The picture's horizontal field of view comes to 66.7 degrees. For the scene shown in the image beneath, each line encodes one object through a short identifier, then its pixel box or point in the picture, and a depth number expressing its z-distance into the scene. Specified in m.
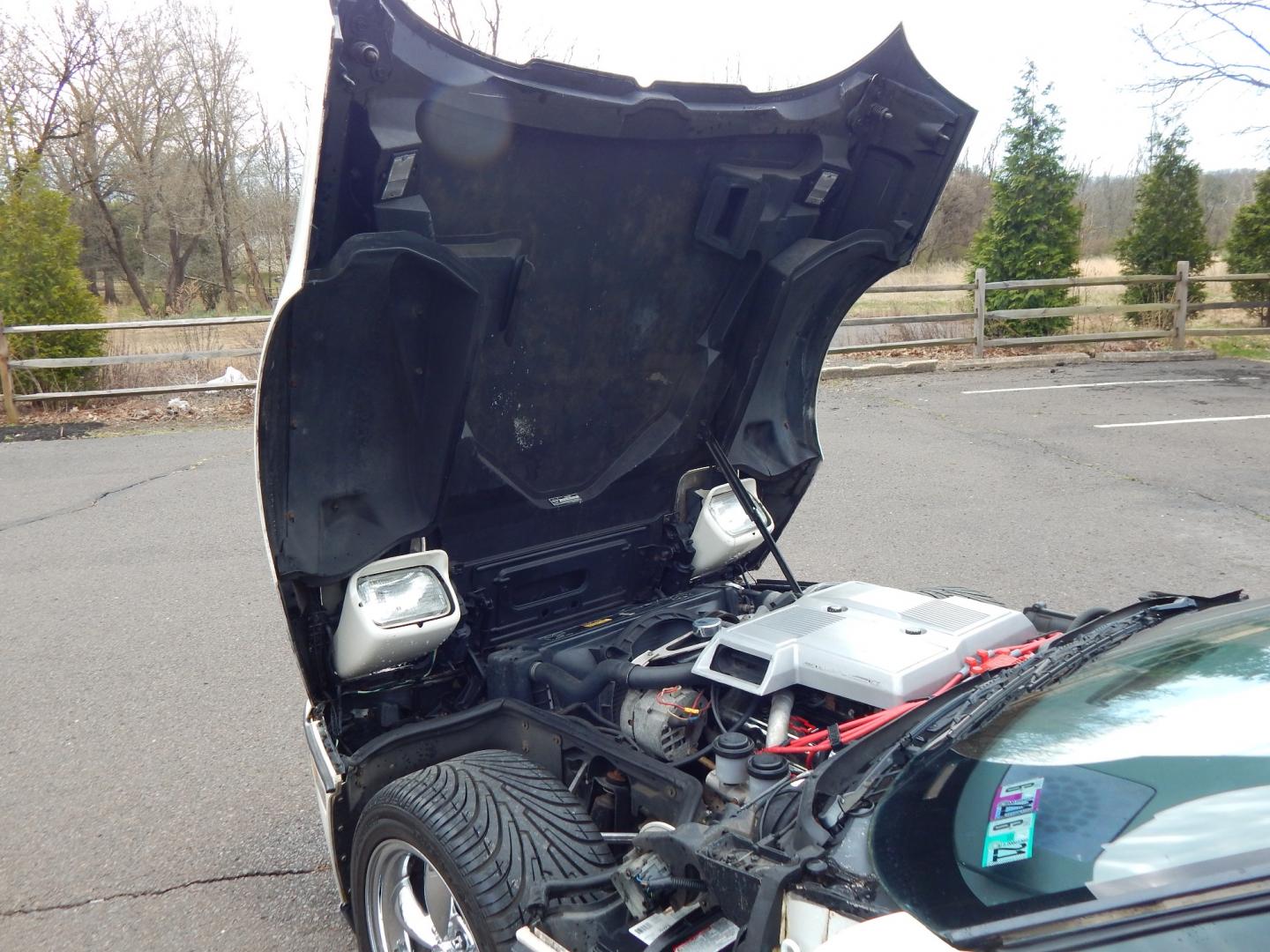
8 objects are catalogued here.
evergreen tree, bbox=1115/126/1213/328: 16.64
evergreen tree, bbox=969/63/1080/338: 16.19
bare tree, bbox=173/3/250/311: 27.89
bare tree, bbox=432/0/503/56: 17.33
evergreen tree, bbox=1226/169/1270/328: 16.70
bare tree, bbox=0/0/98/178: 24.20
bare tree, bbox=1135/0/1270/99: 14.98
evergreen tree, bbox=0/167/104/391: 12.52
